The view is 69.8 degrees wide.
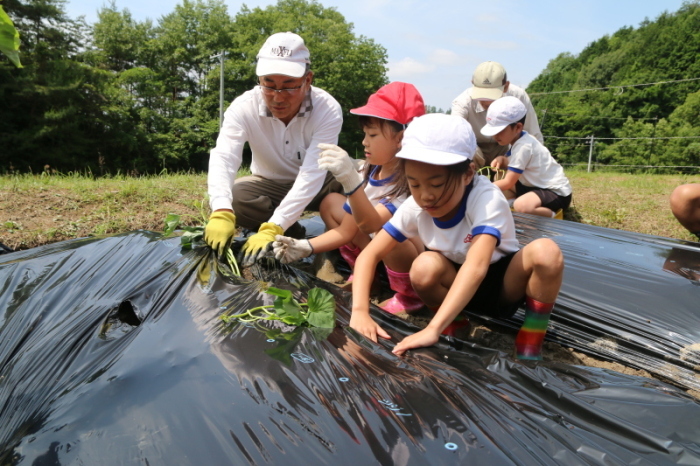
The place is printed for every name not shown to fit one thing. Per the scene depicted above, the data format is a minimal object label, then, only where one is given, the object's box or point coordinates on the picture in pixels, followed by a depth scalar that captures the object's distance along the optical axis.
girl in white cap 1.40
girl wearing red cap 1.87
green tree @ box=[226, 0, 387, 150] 25.09
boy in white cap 2.98
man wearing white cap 2.11
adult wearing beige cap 3.39
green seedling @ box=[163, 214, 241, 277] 1.89
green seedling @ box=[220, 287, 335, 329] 1.34
